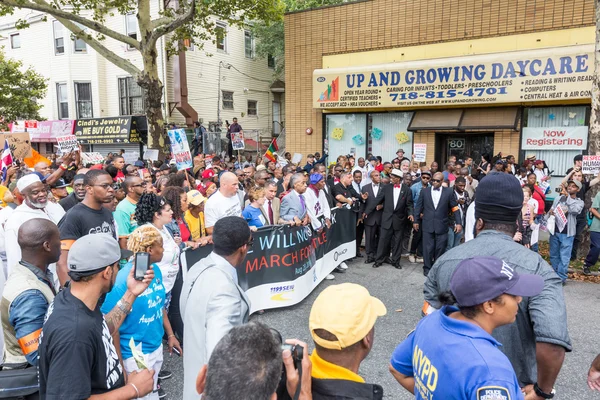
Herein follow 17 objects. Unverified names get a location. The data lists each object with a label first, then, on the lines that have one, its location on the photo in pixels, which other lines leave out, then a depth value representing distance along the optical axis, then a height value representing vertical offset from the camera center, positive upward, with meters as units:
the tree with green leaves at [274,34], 23.23 +5.99
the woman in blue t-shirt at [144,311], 3.17 -1.23
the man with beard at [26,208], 4.40 -0.67
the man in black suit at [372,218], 9.17 -1.55
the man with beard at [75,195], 6.36 -0.74
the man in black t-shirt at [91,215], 4.37 -0.72
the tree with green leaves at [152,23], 14.29 +4.02
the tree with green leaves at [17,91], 21.92 +2.79
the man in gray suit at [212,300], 2.51 -0.92
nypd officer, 1.77 -0.85
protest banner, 6.20 -1.80
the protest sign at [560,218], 7.52 -1.28
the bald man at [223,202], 6.11 -0.81
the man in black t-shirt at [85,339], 2.09 -0.95
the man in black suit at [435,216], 8.14 -1.35
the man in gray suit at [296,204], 7.12 -0.99
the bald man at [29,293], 2.56 -0.91
